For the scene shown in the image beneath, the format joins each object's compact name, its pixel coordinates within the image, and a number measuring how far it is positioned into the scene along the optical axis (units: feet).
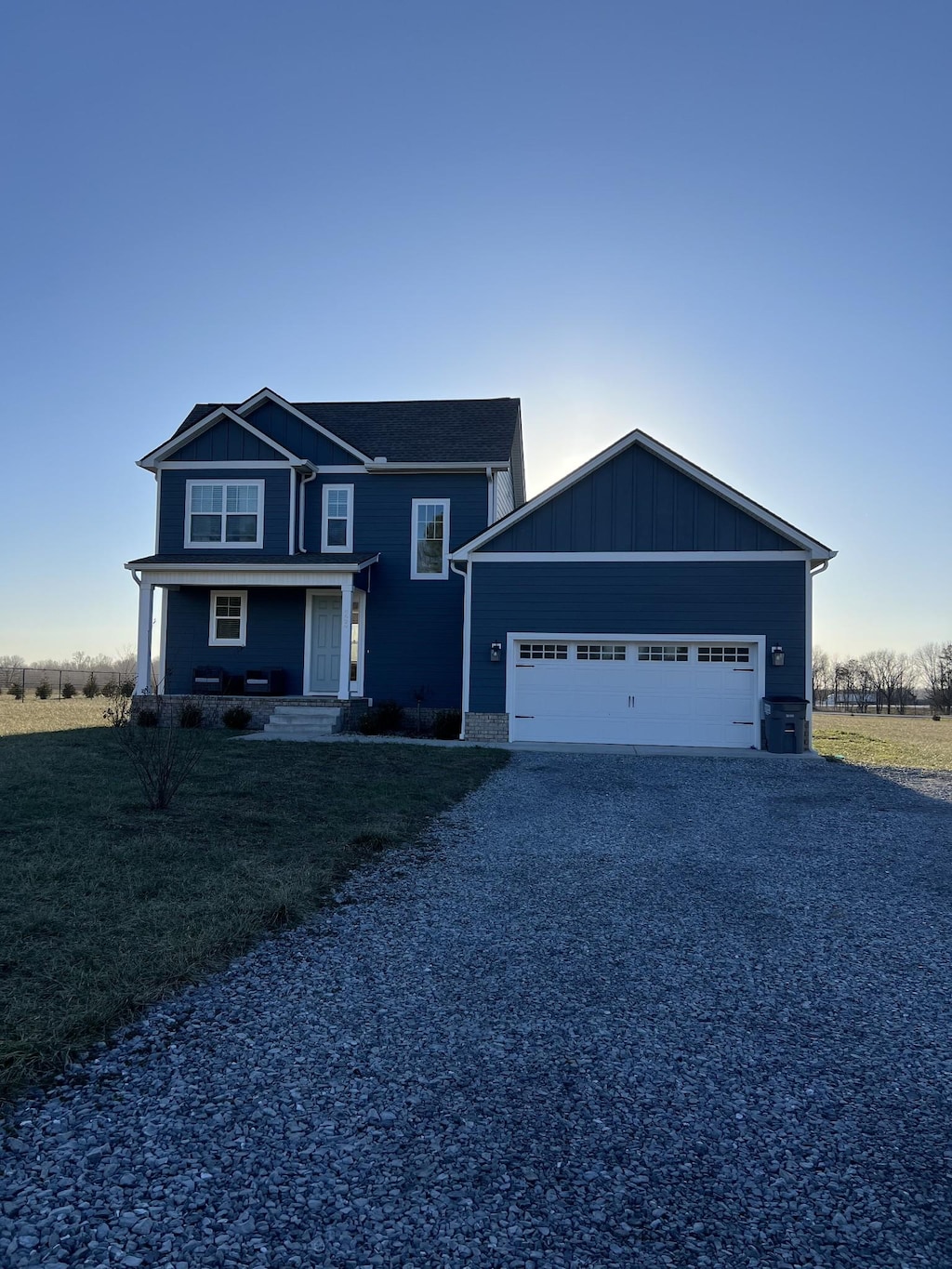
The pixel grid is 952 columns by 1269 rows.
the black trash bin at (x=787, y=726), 49.65
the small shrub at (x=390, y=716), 57.16
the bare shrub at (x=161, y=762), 25.73
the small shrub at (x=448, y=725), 56.08
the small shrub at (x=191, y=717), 55.01
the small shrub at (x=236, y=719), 55.98
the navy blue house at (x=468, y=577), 52.44
